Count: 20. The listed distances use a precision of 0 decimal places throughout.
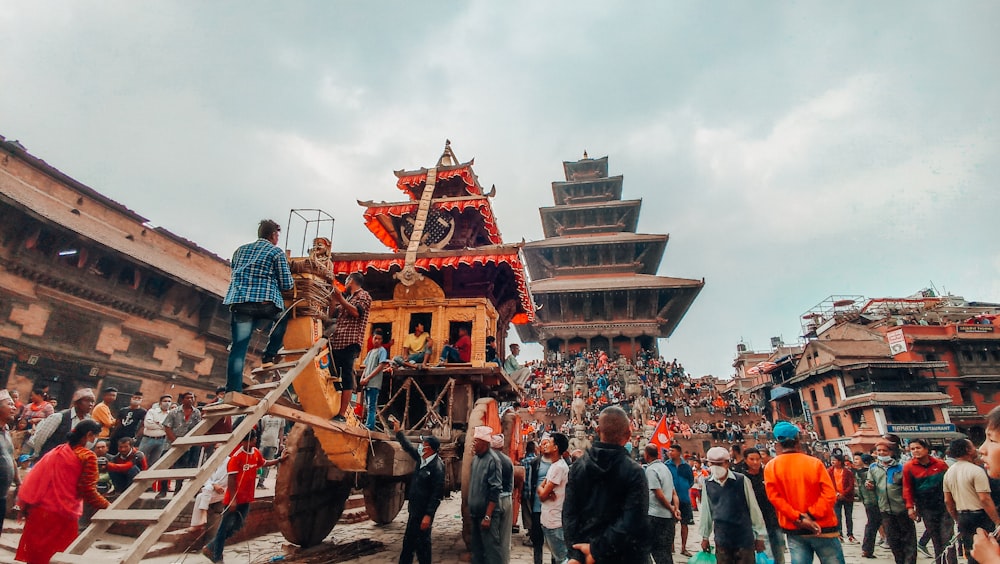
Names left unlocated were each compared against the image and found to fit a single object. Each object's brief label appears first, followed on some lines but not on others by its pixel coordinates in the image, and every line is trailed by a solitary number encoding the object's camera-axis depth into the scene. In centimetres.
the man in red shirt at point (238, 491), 545
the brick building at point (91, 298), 1234
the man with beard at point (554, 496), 478
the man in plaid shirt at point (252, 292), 380
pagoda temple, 3180
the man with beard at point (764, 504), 568
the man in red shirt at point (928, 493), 562
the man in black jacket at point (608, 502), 278
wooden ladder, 261
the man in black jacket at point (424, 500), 502
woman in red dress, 369
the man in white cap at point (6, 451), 439
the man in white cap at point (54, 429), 579
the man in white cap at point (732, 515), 450
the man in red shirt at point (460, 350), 758
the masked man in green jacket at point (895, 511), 626
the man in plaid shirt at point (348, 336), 511
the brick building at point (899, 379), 3003
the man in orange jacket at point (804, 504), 409
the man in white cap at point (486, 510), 488
